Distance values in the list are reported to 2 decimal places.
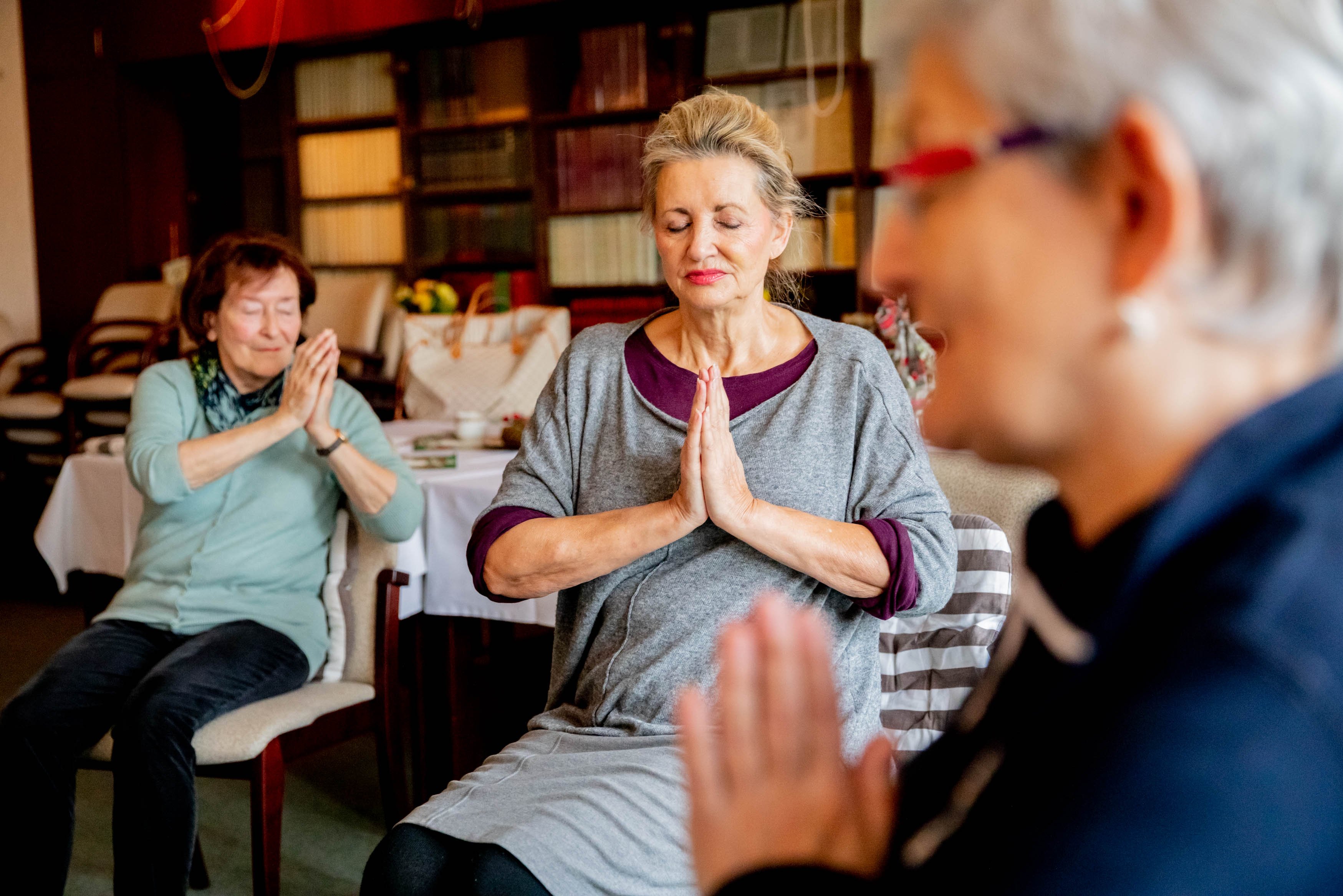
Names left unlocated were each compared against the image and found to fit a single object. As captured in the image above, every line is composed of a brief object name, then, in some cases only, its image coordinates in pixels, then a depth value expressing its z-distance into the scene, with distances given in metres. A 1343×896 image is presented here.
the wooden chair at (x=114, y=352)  5.00
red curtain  5.43
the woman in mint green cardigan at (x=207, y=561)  1.84
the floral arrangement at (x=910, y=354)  2.42
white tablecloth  2.37
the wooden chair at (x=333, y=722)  1.91
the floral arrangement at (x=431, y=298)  4.39
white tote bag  3.89
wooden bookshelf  4.93
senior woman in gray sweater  1.31
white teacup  3.00
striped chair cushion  1.58
